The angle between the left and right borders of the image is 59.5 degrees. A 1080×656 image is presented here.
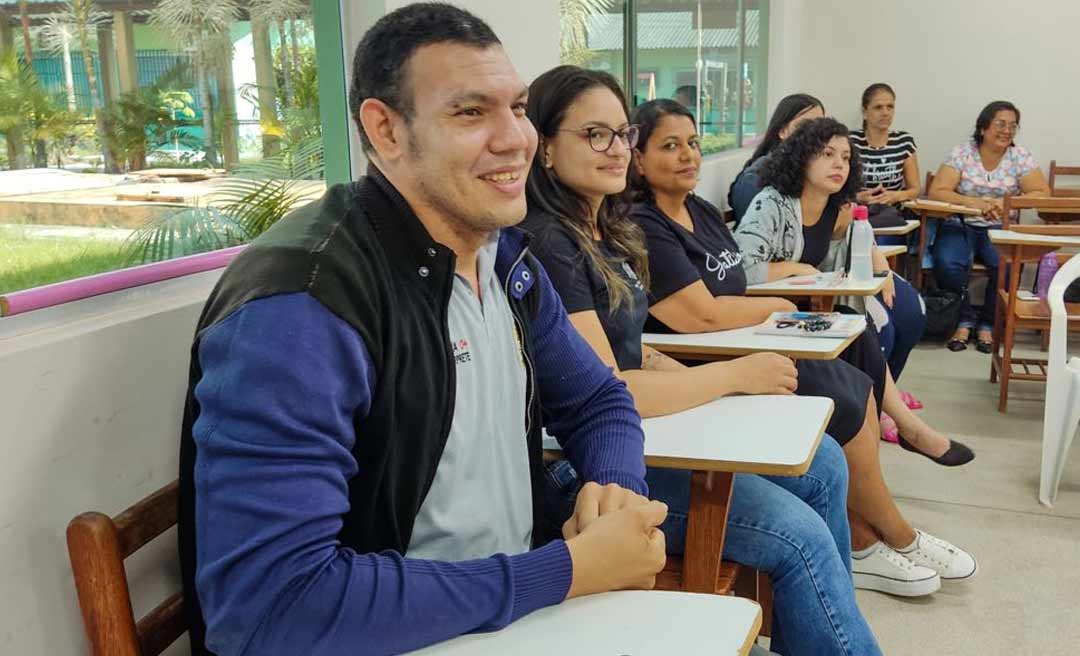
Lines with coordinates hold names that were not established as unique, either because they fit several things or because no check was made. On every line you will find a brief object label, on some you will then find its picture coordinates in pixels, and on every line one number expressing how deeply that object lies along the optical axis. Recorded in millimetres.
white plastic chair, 2713
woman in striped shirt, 5633
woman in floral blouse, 5152
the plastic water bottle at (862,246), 3098
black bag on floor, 4910
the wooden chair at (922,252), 5223
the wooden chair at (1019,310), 3516
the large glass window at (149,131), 1275
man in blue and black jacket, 847
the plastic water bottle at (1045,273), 3201
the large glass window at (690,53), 3619
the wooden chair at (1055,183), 5598
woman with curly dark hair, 3199
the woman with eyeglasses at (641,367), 1482
